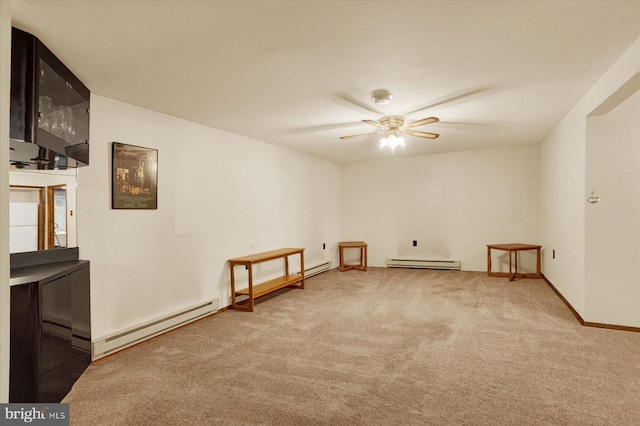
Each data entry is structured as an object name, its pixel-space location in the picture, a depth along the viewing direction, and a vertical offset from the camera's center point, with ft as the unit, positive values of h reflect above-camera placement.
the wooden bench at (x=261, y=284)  14.44 -3.38
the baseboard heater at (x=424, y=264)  22.12 -3.41
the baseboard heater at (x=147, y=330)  9.81 -3.85
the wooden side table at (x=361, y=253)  22.94 -2.82
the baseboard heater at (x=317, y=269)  20.89 -3.61
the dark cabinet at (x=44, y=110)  6.75 +2.35
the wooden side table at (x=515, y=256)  18.68 -2.44
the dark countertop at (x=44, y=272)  6.77 -1.32
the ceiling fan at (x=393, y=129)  12.53 +3.24
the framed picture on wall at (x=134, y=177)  10.73 +1.20
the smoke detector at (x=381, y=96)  10.43 +3.71
